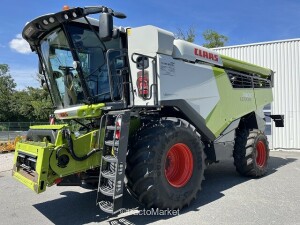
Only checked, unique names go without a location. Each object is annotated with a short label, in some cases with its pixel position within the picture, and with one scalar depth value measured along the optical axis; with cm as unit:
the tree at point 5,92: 3528
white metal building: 926
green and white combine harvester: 335
